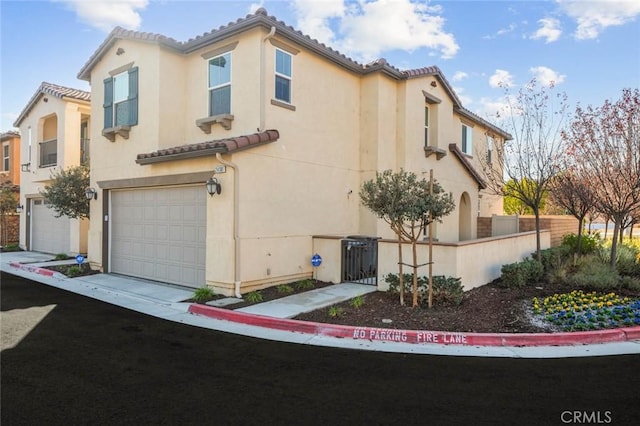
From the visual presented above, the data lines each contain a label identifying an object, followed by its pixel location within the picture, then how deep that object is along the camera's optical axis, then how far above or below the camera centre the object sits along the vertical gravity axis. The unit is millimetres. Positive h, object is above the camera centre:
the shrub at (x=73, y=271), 13236 -2018
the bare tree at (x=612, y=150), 11516 +1897
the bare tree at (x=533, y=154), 12570 +1849
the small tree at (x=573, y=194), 13555 +696
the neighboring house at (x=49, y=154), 17969 +2598
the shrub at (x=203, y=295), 9617 -1976
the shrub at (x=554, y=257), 12912 -1464
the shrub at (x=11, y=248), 20669 -1952
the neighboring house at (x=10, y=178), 22594 +1805
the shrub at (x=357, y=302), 8703 -1927
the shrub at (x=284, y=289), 10319 -1955
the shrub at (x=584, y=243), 15649 -1137
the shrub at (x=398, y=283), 9320 -1597
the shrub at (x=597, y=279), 10062 -1624
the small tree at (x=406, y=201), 8266 +232
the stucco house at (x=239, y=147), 10398 +1995
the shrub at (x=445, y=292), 8623 -1686
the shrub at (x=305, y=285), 10808 -1945
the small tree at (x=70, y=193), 15047 +604
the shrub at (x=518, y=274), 10633 -1607
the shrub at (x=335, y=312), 7996 -1954
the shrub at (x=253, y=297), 9352 -1979
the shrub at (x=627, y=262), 12065 -1462
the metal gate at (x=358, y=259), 11547 -1353
